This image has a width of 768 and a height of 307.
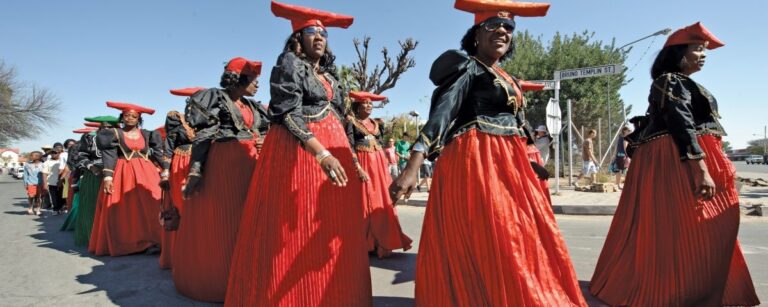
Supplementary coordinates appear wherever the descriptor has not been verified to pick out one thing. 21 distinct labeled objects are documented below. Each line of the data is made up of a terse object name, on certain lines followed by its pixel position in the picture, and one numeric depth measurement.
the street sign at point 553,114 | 10.38
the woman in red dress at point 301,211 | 2.47
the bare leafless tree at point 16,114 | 35.00
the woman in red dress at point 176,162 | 4.26
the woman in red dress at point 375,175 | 4.77
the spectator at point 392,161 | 14.12
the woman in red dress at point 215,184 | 3.30
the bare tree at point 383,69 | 23.53
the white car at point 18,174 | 43.09
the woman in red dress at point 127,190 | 5.50
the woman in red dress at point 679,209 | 2.79
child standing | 11.54
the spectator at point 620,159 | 11.74
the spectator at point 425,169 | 14.32
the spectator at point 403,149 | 14.27
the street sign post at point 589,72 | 9.86
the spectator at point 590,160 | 13.45
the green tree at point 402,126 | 42.56
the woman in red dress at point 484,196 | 2.06
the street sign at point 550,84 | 10.55
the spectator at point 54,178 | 11.33
